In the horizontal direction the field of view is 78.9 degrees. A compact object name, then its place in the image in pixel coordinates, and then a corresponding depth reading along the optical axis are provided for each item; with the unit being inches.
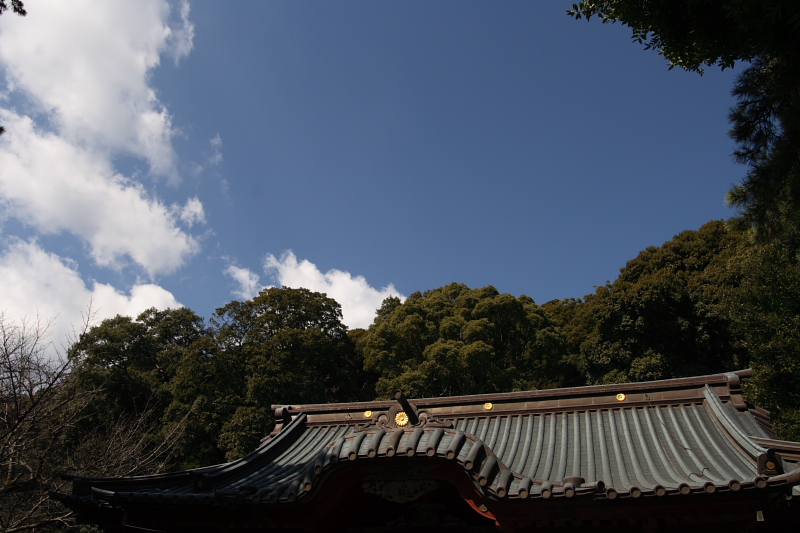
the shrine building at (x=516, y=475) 159.9
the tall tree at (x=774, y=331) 564.5
